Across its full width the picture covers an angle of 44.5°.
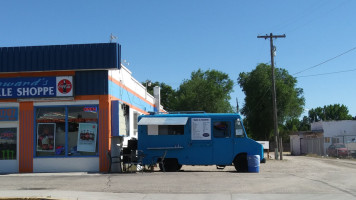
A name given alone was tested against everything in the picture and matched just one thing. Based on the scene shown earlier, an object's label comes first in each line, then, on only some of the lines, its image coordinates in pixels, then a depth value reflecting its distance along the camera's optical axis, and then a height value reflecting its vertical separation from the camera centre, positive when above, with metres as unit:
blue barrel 18.36 -1.45
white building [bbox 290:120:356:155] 48.16 -1.06
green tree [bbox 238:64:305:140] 61.16 +4.13
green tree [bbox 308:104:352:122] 127.13 +4.55
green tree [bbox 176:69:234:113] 55.22 +3.99
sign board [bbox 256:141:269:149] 31.23 -1.12
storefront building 19.11 +1.02
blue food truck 18.81 -0.48
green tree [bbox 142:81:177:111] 73.31 +6.41
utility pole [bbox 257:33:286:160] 35.12 +4.00
